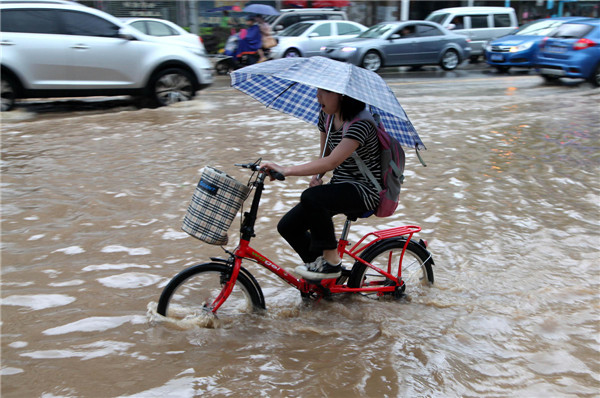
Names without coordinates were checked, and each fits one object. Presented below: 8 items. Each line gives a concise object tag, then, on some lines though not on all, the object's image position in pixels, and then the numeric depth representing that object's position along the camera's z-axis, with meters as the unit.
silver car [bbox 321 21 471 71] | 17.47
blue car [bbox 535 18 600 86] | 14.70
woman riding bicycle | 3.48
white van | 21.36
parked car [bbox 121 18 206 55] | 15.78
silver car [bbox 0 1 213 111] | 9.72
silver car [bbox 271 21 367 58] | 18.19
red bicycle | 3.59
